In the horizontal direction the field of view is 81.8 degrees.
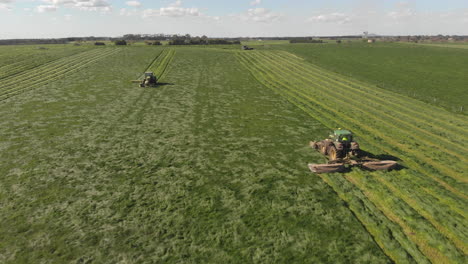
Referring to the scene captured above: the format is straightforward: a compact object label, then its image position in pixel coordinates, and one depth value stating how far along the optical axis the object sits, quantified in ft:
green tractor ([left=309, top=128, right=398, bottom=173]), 49.70
